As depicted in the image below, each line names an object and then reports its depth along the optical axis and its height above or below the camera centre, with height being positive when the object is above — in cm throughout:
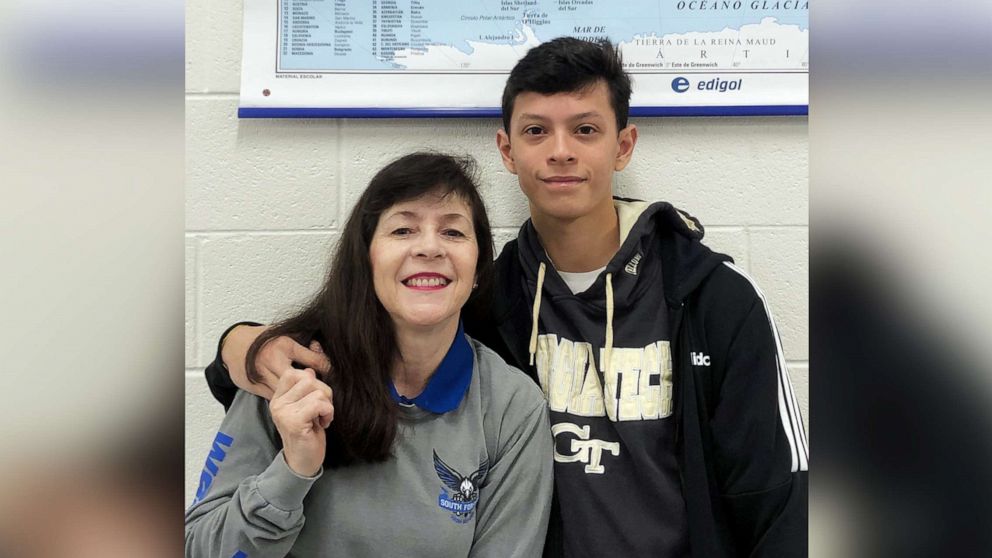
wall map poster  131 +45
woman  102 -23
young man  116 -14
